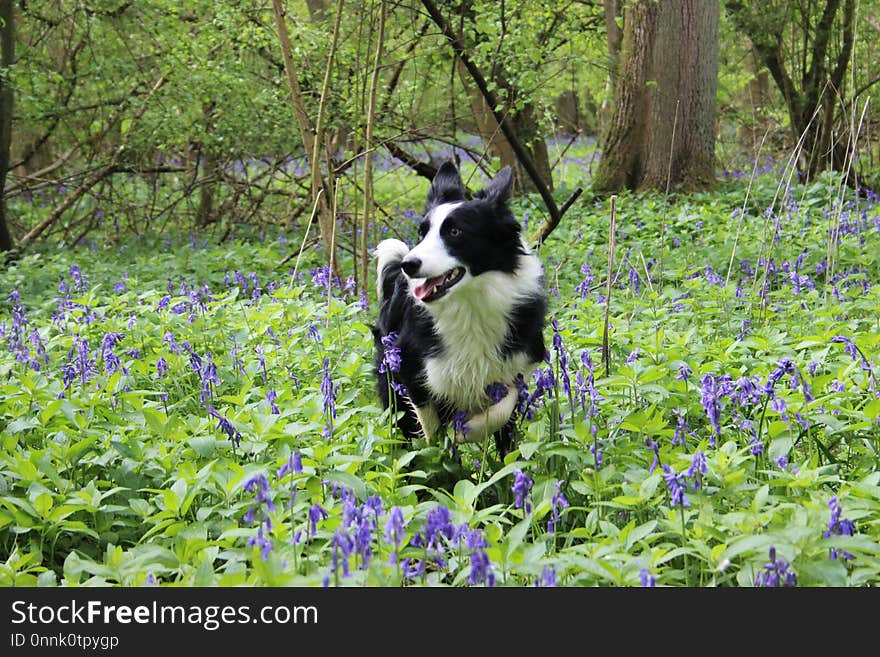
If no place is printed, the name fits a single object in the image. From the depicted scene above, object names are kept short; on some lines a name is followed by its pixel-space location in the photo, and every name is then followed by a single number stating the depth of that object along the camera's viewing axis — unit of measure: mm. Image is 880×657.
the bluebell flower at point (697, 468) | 2614
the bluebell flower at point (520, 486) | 2563
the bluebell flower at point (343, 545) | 2094
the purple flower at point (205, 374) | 4098
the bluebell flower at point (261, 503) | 2365
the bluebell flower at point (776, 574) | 2223
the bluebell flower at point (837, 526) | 2396
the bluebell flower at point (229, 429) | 3484
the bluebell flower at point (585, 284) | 5488
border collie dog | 3871
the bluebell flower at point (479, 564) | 2162
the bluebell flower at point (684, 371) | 3776
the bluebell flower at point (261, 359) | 4691
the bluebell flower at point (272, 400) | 3738
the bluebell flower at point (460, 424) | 3777
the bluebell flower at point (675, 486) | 2439
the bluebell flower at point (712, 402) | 3143
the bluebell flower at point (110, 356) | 4418
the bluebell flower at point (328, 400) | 3537
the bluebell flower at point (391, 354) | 3627
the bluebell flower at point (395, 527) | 2292
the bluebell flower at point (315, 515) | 2408
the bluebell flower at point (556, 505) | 2614
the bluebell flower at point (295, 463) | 2614
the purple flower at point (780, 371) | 3135
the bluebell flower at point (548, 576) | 2270
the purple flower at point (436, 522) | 2373
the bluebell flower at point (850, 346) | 3807
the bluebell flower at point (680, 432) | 3271
